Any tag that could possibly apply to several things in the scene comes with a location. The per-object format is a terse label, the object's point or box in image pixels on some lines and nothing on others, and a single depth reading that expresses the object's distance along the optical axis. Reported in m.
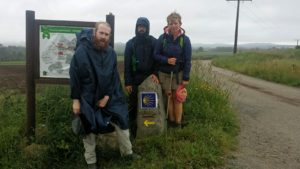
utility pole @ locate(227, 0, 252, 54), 27.03
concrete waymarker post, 4.09
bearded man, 3.23
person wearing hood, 3.90
